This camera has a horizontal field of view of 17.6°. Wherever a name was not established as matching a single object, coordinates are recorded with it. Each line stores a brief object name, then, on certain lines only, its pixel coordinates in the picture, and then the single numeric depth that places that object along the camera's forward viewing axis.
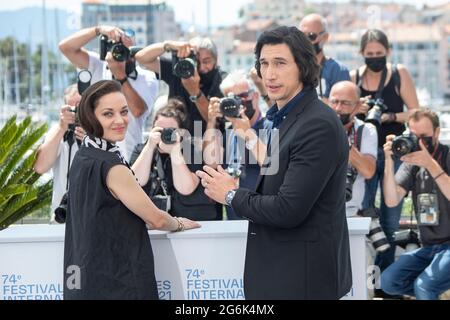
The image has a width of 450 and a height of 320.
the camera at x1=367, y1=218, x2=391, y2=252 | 10.36
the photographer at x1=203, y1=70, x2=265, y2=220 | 9.85
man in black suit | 5.82
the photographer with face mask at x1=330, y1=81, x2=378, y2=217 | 10.50
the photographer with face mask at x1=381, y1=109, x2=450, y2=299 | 9.60
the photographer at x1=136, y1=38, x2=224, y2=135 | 10.89
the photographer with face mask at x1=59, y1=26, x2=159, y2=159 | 10.79
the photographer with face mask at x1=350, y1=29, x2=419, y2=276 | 11.63
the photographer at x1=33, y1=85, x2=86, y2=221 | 9.68
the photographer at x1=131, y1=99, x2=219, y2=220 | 9.33
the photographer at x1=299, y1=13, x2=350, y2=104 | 11.72
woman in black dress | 6.55
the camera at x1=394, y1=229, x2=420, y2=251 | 10.41
